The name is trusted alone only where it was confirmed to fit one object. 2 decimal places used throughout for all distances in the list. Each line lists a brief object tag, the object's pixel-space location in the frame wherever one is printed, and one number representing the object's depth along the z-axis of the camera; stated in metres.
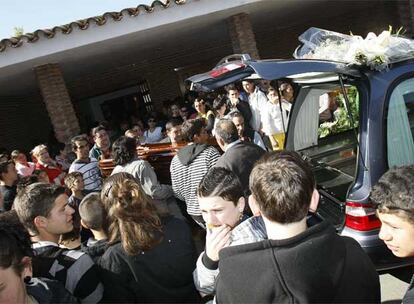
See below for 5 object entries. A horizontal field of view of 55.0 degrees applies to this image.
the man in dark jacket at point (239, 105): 6.24
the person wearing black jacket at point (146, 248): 2.17
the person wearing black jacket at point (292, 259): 1.43
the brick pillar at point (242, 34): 8.16
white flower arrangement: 2.79
